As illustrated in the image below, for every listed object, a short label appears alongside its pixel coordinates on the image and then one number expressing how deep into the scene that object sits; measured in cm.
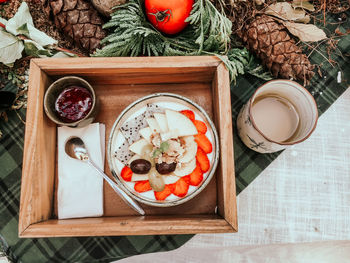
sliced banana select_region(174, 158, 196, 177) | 66
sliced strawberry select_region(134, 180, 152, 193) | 68
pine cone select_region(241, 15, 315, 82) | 75
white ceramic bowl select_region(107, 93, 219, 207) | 65
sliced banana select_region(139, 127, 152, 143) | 68
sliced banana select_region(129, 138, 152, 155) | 68
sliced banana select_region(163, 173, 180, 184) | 66
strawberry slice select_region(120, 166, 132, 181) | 68
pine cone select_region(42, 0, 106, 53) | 75
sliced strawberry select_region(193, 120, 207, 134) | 69
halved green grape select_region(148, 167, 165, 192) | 65
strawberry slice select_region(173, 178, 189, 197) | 67
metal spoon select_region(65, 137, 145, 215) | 69
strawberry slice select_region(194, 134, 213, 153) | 68
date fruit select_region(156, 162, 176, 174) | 64
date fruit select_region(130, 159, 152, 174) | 65
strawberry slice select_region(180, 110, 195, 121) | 70
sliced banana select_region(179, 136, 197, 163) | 66
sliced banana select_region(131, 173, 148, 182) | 67
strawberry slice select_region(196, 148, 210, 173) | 68
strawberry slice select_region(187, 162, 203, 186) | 67
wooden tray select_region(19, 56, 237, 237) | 60
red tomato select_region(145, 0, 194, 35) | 70
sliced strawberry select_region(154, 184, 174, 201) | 67
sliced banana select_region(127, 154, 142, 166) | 67
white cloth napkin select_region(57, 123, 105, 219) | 70
